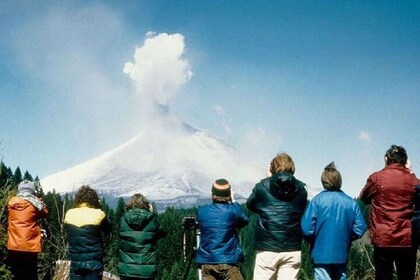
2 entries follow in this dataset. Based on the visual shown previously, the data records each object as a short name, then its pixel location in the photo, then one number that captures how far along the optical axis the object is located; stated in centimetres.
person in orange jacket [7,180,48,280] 706
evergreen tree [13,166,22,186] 8157
